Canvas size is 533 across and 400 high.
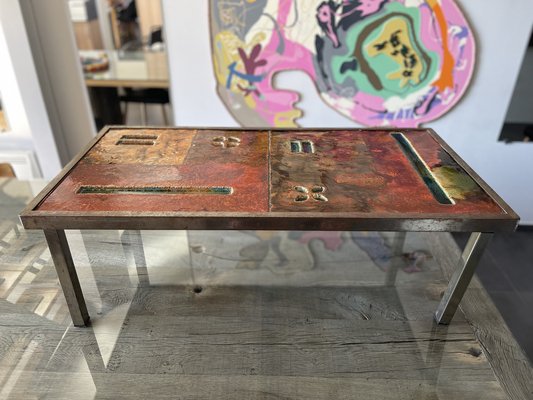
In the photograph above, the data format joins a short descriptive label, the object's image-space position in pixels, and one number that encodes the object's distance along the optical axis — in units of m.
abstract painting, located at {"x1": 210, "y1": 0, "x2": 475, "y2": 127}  2.47
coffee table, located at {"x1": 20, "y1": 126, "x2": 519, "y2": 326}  1.31
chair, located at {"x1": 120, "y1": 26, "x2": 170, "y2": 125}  4.22
